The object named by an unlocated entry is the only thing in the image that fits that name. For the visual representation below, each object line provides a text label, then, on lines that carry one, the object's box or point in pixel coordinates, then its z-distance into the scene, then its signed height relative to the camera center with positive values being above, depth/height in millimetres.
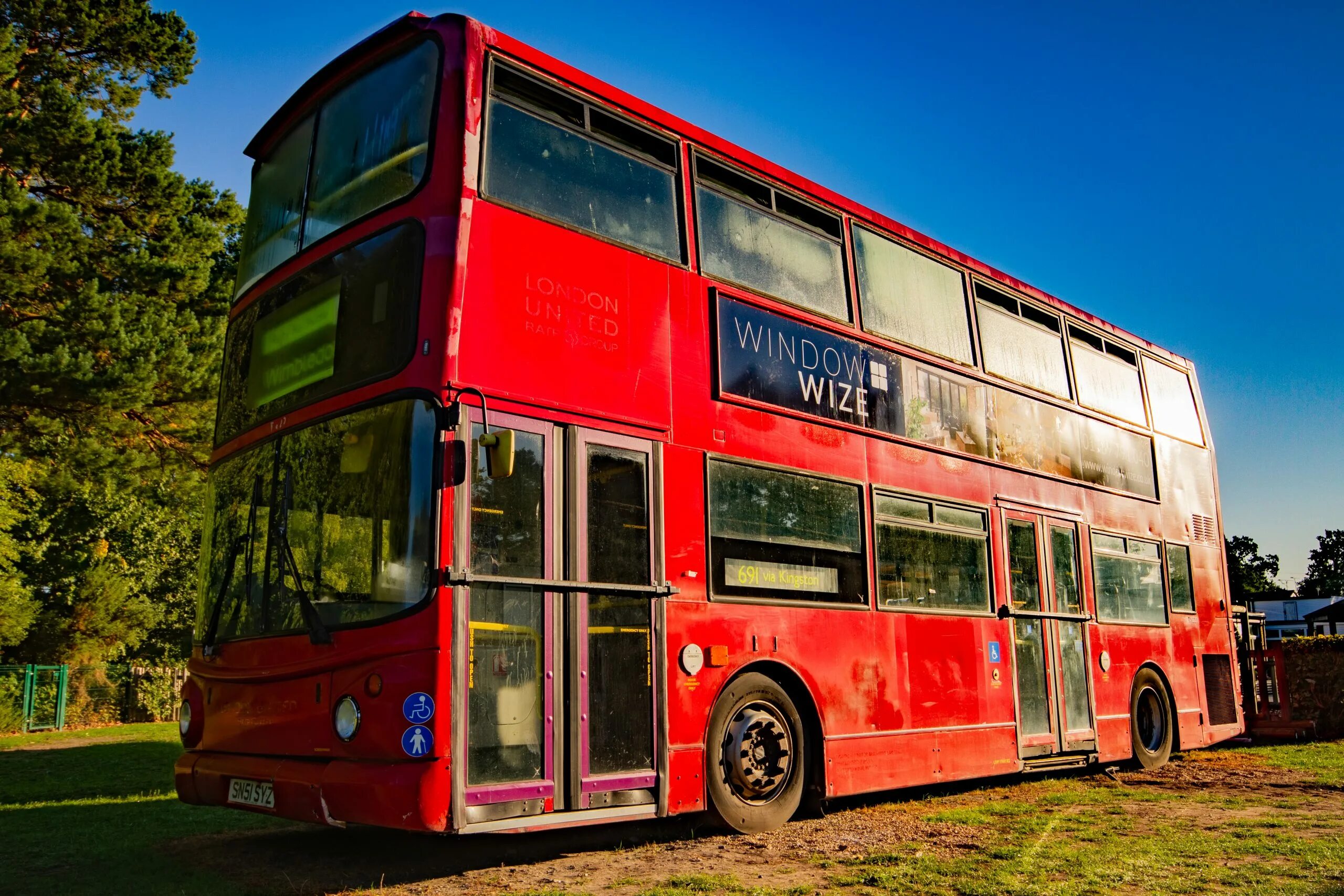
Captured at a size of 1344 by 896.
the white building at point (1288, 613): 51312 +3344
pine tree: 18719 +7899
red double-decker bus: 5895 +1324
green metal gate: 25250 -101
